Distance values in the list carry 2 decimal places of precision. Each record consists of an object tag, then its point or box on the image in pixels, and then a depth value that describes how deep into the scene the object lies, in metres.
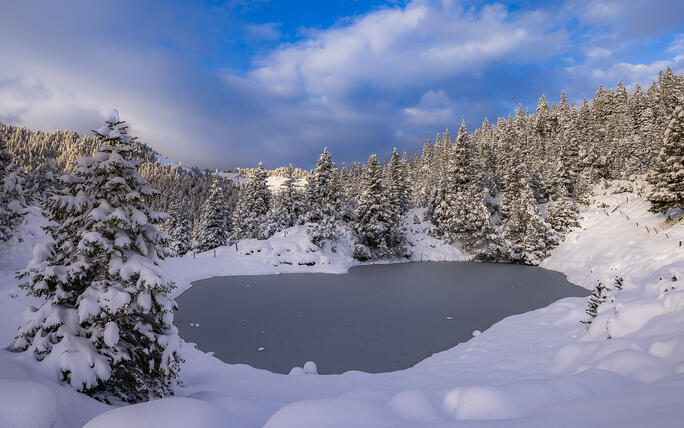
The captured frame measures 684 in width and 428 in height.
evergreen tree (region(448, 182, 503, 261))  39.34
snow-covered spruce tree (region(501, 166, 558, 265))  35.69
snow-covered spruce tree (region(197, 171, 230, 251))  45.09
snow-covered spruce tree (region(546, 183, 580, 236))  35.78
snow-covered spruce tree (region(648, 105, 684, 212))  24.59
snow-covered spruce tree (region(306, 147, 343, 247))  36.78
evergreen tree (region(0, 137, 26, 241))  22.22
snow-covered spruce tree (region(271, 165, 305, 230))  43.03
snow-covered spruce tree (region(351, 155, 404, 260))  38.94
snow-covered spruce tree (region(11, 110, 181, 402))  6.61
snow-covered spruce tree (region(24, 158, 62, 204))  43.60
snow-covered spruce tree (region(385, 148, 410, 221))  41.92
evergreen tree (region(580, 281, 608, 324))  9.82
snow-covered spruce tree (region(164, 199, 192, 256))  47.88
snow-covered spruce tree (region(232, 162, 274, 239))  46.44
